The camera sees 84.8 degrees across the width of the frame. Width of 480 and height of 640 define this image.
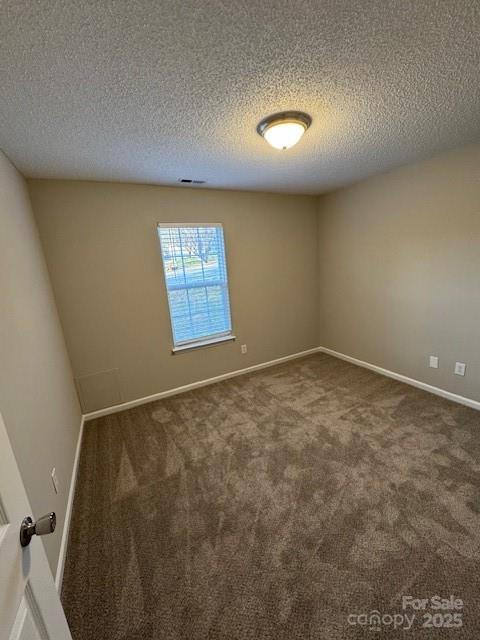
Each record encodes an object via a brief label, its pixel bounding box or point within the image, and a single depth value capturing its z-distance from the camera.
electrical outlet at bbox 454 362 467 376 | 2.48
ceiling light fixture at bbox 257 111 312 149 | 1.51
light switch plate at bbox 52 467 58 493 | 1.50
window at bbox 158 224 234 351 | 2.90
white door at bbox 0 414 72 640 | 0.54
